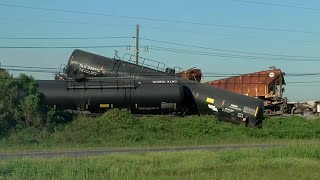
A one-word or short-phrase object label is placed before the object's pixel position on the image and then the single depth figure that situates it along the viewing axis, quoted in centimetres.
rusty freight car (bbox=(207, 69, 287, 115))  4750
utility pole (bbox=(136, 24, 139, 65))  5426
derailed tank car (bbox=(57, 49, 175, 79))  4097
